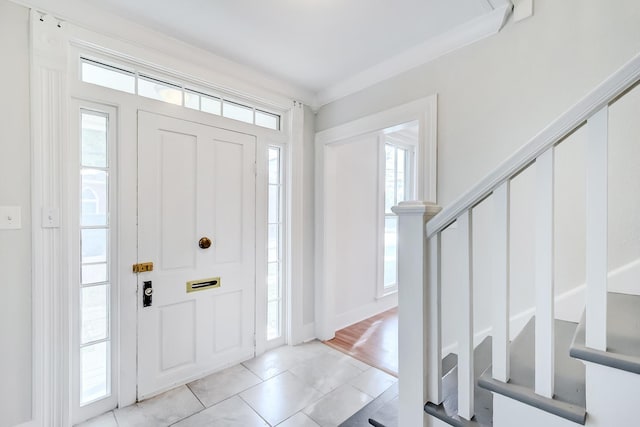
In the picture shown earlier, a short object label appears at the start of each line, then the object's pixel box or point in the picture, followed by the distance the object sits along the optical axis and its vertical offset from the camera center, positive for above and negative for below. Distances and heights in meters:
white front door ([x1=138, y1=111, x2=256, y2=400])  2.01 -0.28
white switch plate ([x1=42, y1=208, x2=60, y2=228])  1.62 -0.03
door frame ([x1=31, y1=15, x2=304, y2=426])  1.60 +0.08
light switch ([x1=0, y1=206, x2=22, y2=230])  1.52 -0.03
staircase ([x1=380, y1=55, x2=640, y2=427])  0.75 -0.37
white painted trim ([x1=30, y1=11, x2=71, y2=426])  1.59 -0.13
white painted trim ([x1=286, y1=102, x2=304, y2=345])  2.81 -0.11
